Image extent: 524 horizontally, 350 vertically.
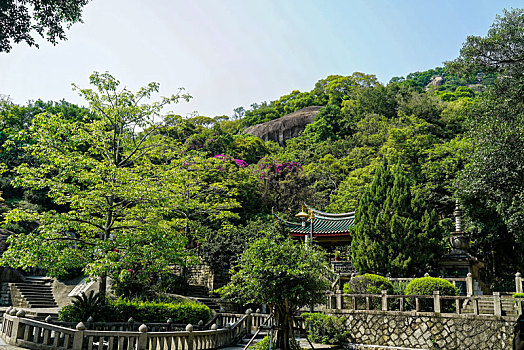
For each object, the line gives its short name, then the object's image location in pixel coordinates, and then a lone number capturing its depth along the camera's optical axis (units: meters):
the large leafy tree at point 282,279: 10.55
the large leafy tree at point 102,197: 12.53
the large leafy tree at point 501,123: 16.42
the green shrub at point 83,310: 12.85
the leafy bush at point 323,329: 14.90
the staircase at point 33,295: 20.75
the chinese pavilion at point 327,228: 24.06
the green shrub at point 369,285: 16.10
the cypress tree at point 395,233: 19.62
